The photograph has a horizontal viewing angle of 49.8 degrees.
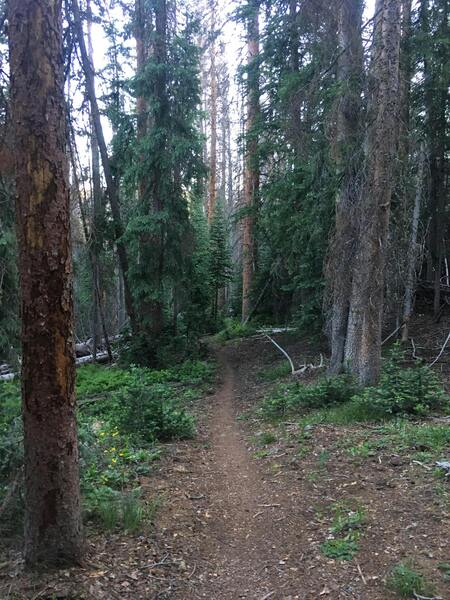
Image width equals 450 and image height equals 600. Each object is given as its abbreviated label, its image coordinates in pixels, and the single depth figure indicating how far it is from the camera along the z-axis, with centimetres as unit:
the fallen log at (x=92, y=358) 1788
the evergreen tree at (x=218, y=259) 2427
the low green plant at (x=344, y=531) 422
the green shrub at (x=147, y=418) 755
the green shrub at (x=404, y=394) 763
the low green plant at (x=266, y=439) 762
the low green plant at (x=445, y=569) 359
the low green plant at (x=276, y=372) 1293
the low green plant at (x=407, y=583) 350
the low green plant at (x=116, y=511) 471
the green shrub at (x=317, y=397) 876
